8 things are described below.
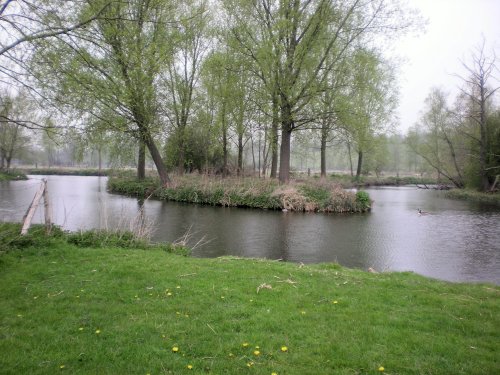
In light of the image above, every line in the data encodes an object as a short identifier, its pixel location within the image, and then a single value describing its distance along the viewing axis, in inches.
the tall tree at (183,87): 1087.6
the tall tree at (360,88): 830.8
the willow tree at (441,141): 1433.3
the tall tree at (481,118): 1133.7
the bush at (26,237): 301.7
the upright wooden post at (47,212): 343.3
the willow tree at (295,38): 810.2
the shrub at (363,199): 826.2
